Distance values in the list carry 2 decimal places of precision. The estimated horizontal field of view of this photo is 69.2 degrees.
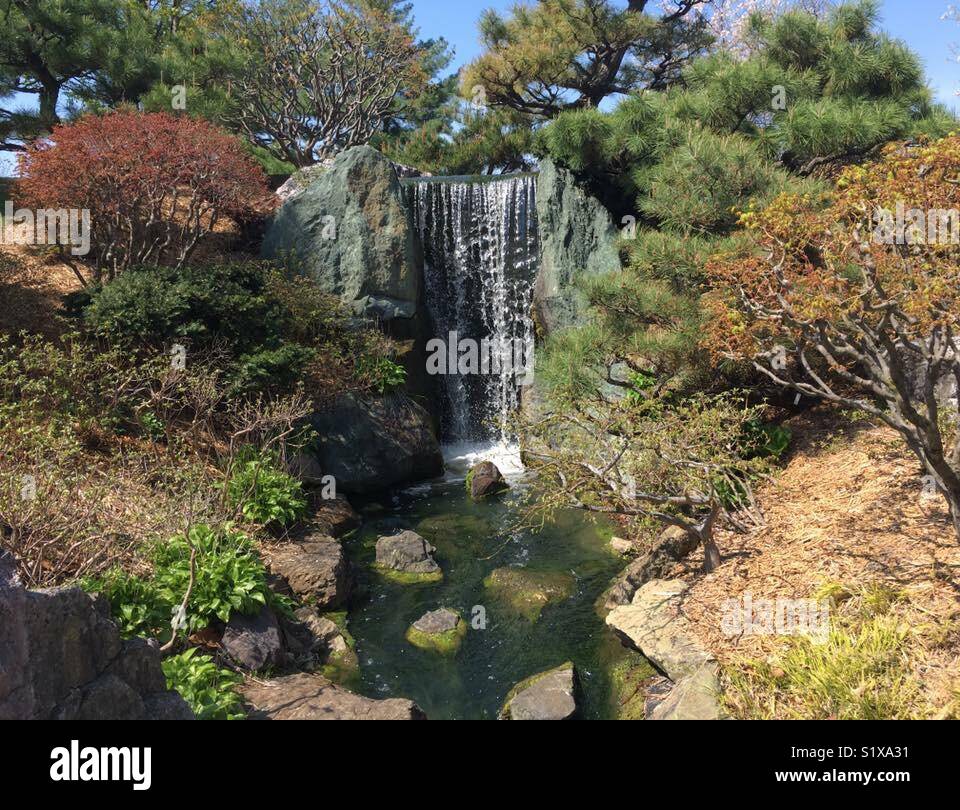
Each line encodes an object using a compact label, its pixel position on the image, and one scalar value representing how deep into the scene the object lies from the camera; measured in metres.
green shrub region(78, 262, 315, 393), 9.45
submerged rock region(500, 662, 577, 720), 5.82
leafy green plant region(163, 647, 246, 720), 4.98
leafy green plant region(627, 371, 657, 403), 10.09
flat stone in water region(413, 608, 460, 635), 7.37
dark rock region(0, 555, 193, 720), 3.40
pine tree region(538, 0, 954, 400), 8.92
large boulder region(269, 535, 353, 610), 7.75
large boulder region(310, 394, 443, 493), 11.23
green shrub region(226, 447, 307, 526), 8.66
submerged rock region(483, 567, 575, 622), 7.84
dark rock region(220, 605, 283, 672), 6.02
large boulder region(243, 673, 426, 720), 5.24
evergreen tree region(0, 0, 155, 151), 15.51
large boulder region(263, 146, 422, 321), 13.55
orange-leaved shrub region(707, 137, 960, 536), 5.43
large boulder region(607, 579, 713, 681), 5.79
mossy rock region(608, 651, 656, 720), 5.87
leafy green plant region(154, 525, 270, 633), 6.19
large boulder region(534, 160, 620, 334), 13.70
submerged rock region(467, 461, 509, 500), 11.54
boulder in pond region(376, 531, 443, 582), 8.76
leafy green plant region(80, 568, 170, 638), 5.70
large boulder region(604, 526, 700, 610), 7.53
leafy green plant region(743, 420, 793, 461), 9.04
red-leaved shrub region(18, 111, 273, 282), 10.55
